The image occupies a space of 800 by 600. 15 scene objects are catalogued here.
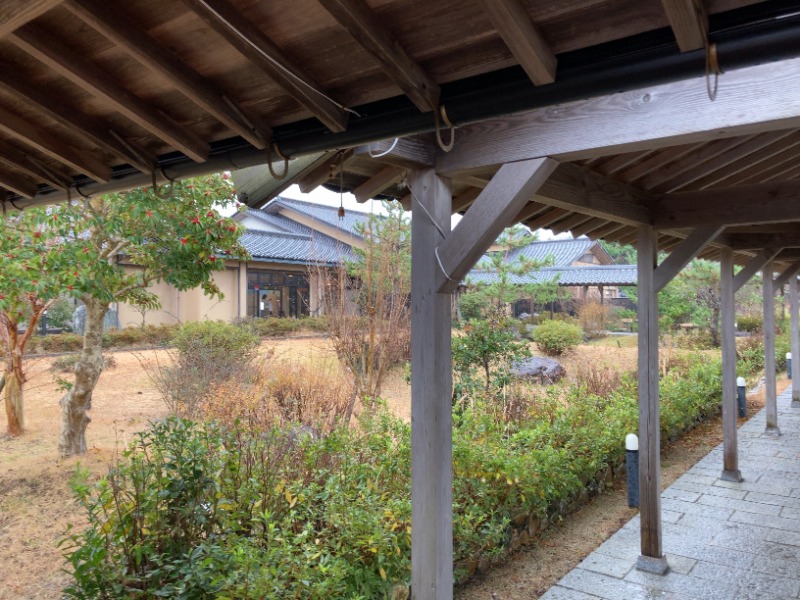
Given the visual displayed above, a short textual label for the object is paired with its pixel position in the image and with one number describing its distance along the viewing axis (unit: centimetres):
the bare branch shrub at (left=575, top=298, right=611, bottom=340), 1692
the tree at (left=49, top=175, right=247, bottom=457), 457
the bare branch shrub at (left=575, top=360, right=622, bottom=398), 738
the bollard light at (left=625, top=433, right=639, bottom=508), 389
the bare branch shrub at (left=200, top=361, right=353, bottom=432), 501
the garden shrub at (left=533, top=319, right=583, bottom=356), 1299
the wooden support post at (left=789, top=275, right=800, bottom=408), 879
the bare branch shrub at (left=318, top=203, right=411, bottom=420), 732
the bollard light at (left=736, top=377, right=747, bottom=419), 770
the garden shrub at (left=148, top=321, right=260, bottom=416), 639
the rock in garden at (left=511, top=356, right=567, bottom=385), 1006
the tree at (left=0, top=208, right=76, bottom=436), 424
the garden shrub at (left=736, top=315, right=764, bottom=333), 1609
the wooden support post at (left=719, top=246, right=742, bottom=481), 496
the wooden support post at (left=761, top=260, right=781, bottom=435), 659
